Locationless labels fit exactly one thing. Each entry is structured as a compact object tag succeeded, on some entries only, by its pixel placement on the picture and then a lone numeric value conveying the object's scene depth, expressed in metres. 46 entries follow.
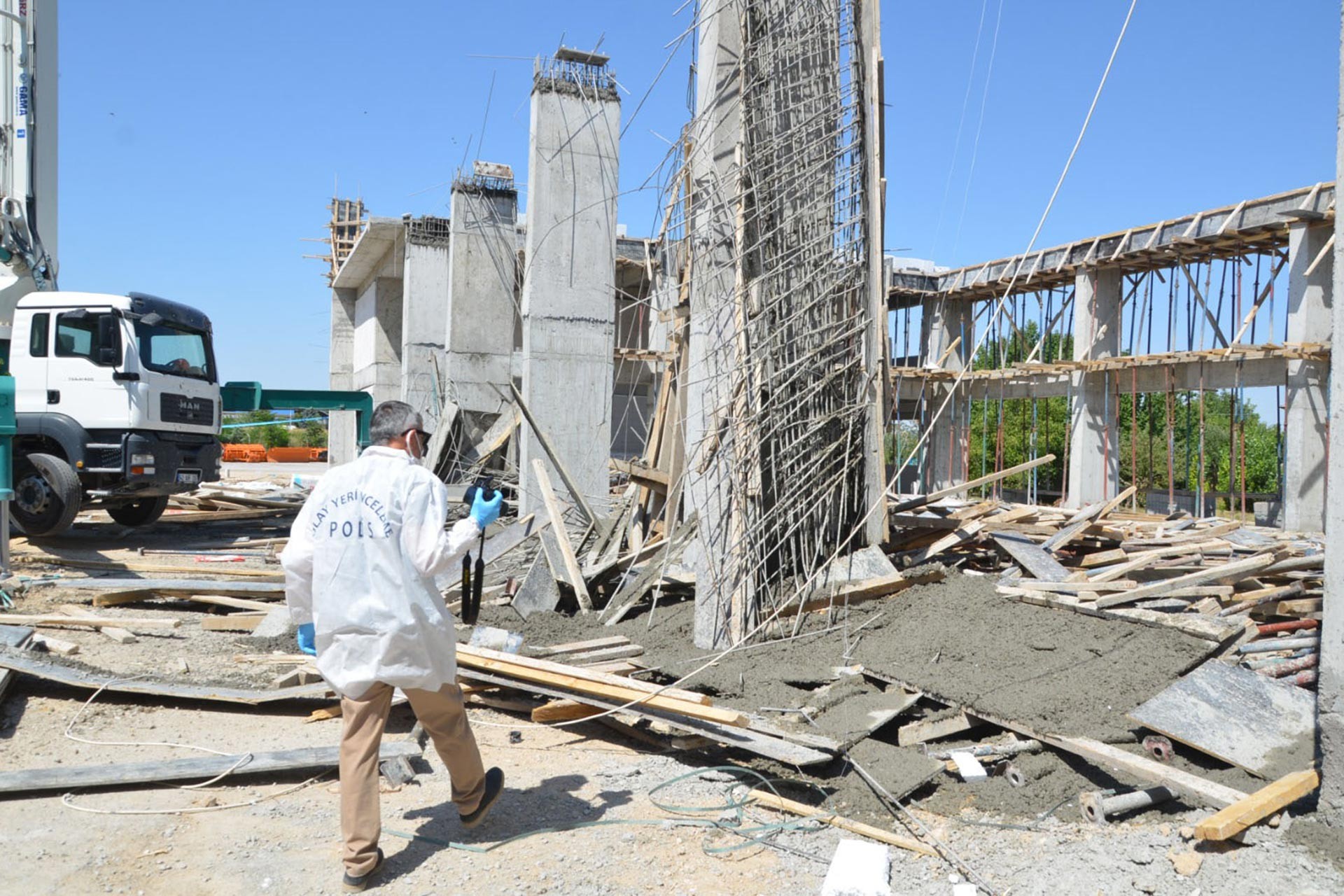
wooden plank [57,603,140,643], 7.23
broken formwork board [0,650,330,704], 5.61
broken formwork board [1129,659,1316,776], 4.45
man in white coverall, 3.60
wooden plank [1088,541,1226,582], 6.85
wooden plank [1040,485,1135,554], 7.62
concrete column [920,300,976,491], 23.42
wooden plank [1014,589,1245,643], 5.12
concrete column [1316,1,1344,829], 3.72
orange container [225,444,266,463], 35.44
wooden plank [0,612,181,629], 7.40
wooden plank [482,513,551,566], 9.16
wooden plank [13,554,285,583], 9.35
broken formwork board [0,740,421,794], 4.34
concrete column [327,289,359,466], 29.92
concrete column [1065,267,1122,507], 18.94
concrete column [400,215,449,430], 17.28
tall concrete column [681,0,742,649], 6.37
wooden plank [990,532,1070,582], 6.78
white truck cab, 11.23
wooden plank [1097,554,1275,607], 6.16
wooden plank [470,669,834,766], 4.48
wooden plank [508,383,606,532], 9.09
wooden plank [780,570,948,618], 6.36
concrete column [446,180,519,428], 14.97
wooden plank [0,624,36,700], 6.12
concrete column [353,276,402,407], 23.69
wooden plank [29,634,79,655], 6.48
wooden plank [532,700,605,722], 5.25
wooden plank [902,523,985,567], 7.22
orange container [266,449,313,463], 36.84
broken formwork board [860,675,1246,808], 4.06
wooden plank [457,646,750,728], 4.60
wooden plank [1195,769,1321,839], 3.70
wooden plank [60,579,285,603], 8.58
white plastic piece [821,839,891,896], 3.55
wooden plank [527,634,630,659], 6.30
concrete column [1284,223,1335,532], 14.79
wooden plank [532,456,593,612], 7.65
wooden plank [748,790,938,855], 3.97
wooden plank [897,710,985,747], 4.84
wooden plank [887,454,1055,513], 7.18
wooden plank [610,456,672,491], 8.39
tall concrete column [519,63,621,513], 11.12
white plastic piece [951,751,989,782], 4.48
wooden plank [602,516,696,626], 7.34
